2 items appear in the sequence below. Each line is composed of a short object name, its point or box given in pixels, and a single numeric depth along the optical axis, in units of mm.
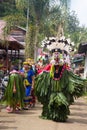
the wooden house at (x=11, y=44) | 11781
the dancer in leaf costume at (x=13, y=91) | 6713
